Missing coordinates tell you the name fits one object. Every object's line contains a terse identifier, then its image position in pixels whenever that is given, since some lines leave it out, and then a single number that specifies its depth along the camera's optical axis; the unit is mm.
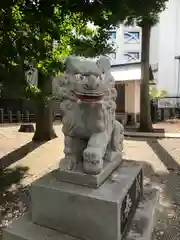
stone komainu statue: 1387
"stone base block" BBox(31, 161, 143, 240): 1331
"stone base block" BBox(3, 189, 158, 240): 1435
